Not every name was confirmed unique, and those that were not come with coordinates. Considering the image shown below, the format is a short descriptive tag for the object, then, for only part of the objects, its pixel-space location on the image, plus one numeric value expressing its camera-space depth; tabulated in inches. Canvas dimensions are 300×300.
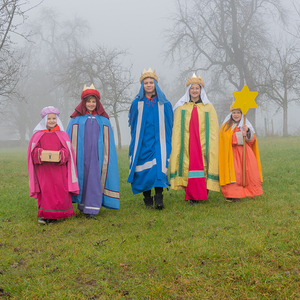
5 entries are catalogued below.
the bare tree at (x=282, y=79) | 829.2
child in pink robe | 201.6
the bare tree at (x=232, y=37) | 917.8
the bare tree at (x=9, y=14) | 358.3
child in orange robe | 234.2
